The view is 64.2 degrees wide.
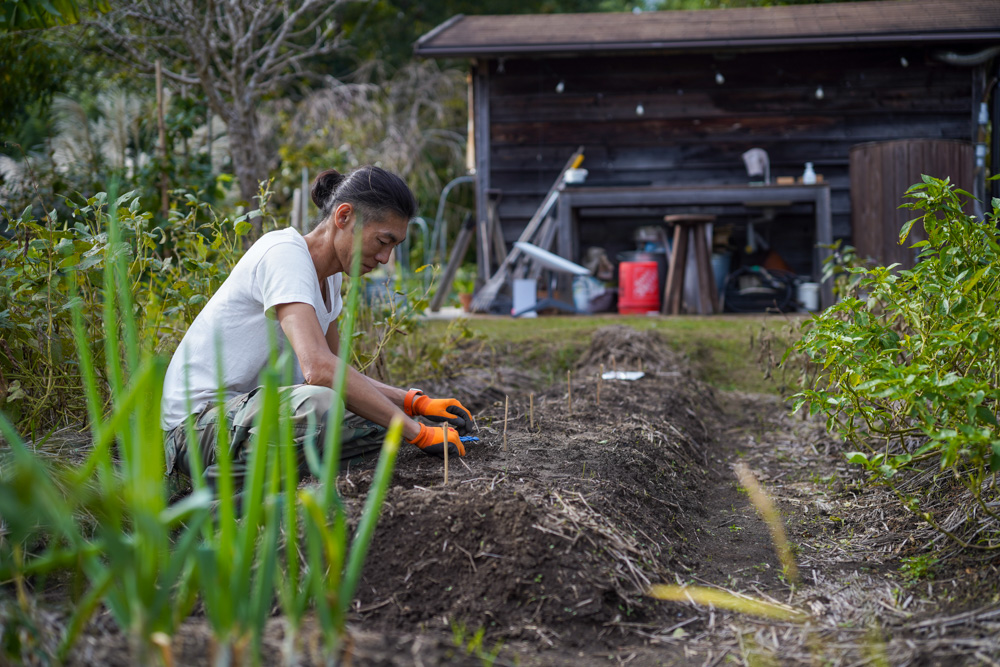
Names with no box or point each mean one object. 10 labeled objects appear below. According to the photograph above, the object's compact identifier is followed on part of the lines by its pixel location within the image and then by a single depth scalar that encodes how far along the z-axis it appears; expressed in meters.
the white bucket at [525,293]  7.24
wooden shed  8.11
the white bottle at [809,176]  7.40
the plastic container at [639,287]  7.27
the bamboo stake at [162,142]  5.17
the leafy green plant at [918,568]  2.03
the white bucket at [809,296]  7.14
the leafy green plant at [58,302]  2.62
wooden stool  7.09
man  2.25
